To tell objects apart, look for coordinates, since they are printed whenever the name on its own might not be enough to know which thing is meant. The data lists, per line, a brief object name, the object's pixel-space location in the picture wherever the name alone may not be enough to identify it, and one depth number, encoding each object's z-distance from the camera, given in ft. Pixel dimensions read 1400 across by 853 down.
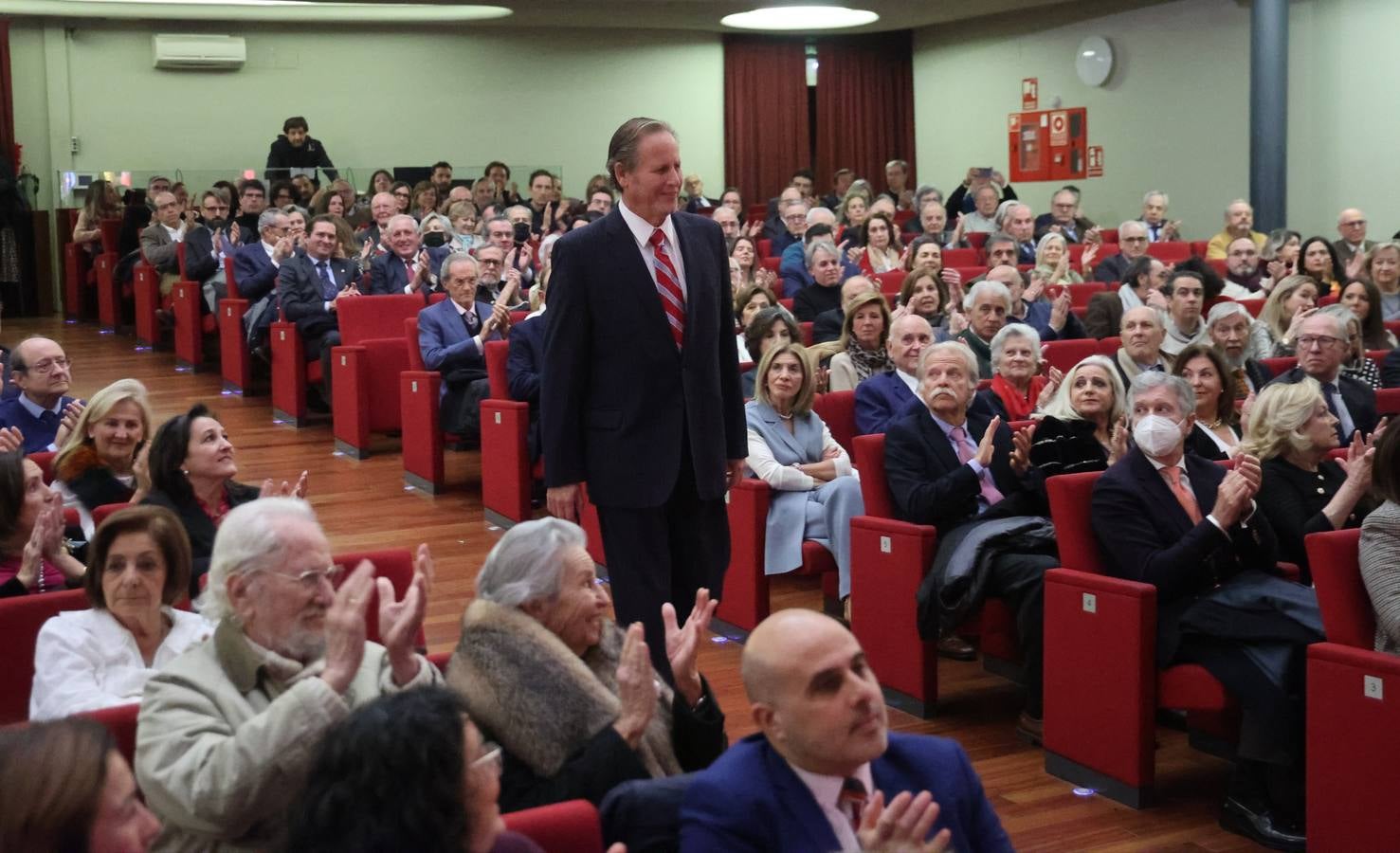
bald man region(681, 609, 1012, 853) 6.28
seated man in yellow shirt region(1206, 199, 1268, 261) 33.76
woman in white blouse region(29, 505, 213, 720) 8.74
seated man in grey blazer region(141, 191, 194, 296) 33.42
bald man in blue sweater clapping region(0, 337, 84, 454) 16.14
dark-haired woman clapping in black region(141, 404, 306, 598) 11.85
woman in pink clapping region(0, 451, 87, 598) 10.61
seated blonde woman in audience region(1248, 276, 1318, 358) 20.98
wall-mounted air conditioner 43.78
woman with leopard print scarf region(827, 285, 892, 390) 18.79
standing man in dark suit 10.34
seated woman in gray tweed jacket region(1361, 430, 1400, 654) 10.55
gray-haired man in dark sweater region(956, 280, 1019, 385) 19.74
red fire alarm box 44.70
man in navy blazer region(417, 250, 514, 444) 21.91
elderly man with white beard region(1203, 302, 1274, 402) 19.47
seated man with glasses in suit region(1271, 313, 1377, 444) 17.21
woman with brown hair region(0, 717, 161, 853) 5.01
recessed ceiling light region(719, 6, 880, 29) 45.73
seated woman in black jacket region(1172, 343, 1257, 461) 15.60
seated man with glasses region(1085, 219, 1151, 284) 30.14
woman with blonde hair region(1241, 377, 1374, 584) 13.14
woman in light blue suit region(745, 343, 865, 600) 15.71
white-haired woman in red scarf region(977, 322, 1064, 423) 16.80
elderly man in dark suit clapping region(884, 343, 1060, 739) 13.32
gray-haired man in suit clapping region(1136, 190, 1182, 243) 37.22
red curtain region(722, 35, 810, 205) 50.70
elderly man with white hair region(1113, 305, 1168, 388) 18.12
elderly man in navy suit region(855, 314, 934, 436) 16.75
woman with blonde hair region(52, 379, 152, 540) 12.81
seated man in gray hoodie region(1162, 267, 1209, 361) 20.95
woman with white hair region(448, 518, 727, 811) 7.43
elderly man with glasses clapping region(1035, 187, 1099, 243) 36.73
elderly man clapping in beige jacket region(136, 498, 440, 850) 6.53
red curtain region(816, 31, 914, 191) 51.42
